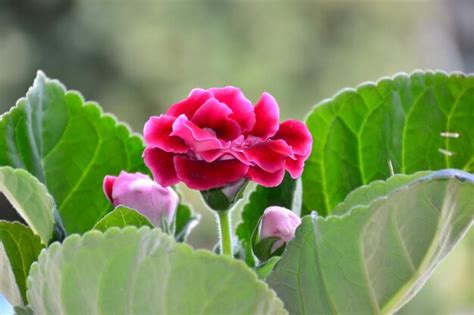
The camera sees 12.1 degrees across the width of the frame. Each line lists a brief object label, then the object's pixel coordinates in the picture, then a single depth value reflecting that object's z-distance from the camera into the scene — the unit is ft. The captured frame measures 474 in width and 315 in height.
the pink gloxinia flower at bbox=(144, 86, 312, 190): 2.93
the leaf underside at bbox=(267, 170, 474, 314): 2.82
